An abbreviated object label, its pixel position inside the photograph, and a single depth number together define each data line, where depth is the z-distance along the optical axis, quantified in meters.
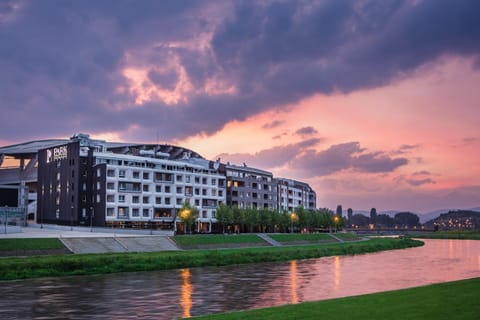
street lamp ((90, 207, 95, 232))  114.54
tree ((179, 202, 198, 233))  112.69
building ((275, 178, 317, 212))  178.75
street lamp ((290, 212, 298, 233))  145.06
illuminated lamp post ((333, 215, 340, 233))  168.73
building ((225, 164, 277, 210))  153.62
